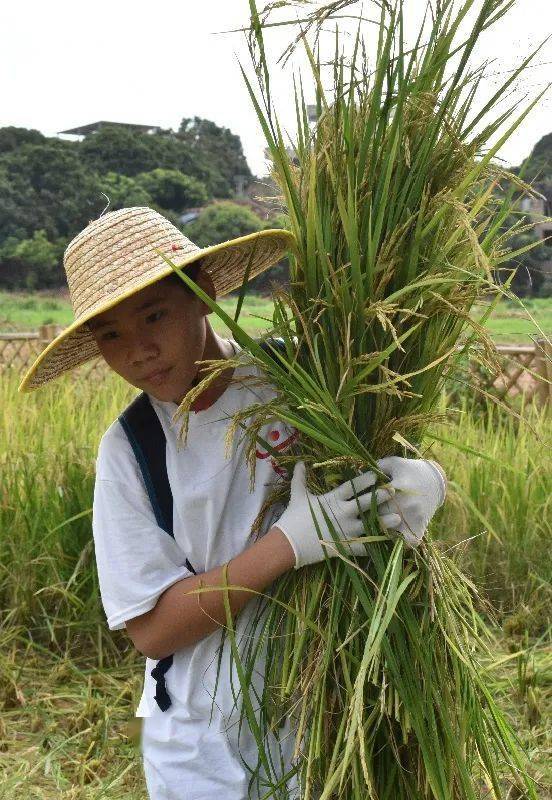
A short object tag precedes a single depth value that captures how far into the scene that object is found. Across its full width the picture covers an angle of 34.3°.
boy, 1.30
